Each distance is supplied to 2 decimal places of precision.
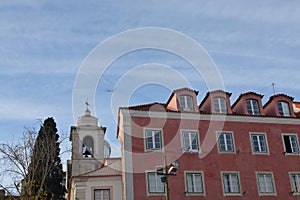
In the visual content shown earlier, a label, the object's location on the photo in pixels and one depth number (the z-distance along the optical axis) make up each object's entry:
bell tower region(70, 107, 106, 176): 37.97
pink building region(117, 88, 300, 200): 27.52
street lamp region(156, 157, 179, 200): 19.50
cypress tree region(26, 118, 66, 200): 26.08
